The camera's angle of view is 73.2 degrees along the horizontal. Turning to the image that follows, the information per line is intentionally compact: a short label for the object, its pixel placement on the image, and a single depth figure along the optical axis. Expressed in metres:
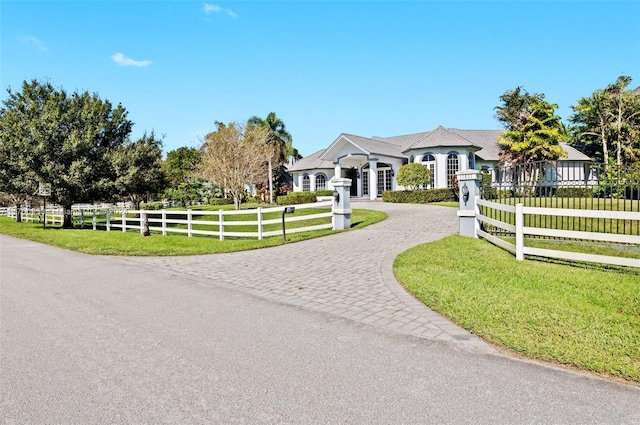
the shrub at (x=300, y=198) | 36.53
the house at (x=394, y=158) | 32.59
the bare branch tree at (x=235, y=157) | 33.59
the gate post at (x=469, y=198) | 11.84
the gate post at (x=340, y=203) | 15.52
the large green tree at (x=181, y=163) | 56.50
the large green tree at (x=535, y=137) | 32.81
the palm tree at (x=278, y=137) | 45.09
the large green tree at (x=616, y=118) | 36.12
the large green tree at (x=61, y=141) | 21.73
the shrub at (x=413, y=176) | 30.31
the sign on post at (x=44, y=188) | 21.59
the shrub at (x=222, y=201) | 43.83
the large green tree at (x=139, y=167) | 23.12
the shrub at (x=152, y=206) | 42.81
